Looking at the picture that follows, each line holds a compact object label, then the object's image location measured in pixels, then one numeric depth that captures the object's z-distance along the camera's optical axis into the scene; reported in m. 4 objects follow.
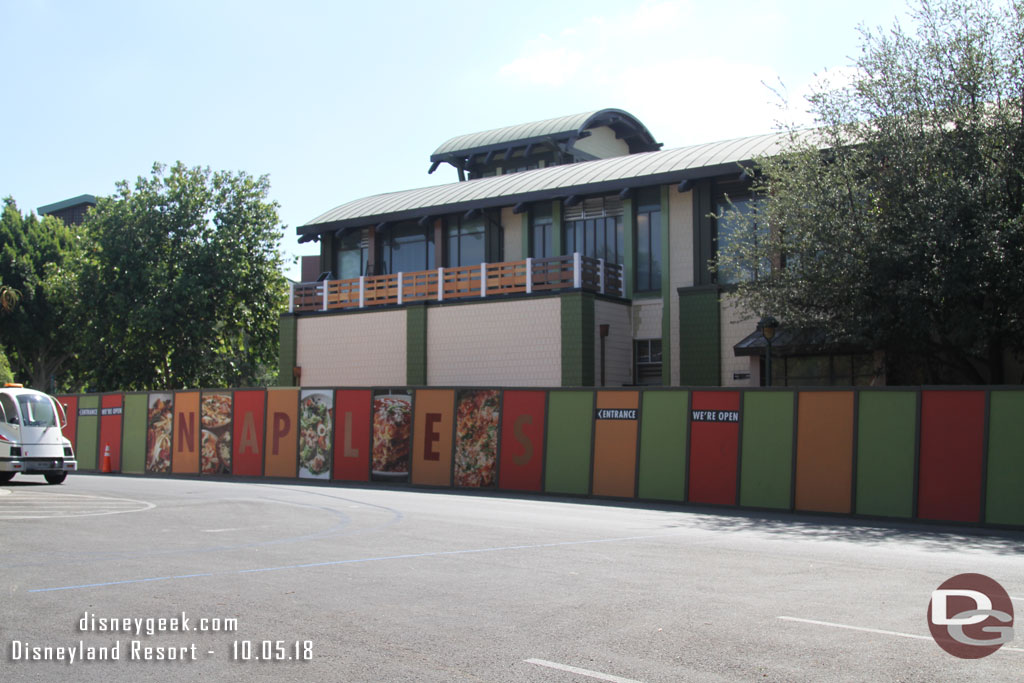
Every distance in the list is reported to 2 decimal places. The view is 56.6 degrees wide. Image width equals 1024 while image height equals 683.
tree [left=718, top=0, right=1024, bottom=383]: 19.34
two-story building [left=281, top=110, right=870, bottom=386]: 29.23
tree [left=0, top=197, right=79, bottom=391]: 48.62
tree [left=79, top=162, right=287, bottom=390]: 40.91
